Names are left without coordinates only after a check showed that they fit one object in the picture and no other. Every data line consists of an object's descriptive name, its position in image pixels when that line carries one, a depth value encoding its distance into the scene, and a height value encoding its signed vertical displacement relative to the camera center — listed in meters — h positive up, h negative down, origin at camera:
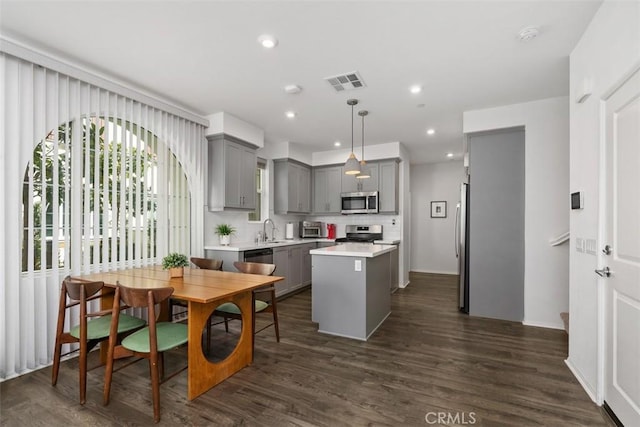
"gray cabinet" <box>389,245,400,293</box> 5.48 -1.05
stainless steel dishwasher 4.37 -0.63
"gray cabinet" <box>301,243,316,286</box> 5.66 -0.98
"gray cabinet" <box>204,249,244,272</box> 4.21 -0.60
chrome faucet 5.68 -0.30
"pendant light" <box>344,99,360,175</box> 3.85 +0.62
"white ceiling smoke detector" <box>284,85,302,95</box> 3.38 +1.41
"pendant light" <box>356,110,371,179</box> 4.05 +0.60
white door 1.75 -0.24
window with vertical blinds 2.48 +0.23
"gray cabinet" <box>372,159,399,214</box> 5.77 +0.52
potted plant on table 2.77 -0.47
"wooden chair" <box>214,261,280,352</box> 2.88 -0.91
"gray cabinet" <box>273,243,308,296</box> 4.96 -0.92
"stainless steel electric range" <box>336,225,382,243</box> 6.09 -0.42
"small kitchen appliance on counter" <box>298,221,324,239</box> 6.50 -0.34
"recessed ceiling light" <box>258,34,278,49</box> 2.47 +1.43
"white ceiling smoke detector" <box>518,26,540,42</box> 2.36 +1.42
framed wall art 7.37 +0.11
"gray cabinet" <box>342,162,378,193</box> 5.94 +0.62
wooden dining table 2.20 -0.67
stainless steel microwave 5.89 +0.22
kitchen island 3.33 -0.89
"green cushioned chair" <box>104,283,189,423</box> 1.98 -0.89
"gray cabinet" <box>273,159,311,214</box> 5.88 +0.54
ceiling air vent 3.14 +1.42
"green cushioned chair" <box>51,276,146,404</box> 2.13 -0.89
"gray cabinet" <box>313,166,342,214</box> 6.38 +0.51
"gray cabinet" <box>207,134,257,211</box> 4.30 +0.59
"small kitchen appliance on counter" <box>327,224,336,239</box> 6.71 -0.39
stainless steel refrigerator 4.27 -0.51
